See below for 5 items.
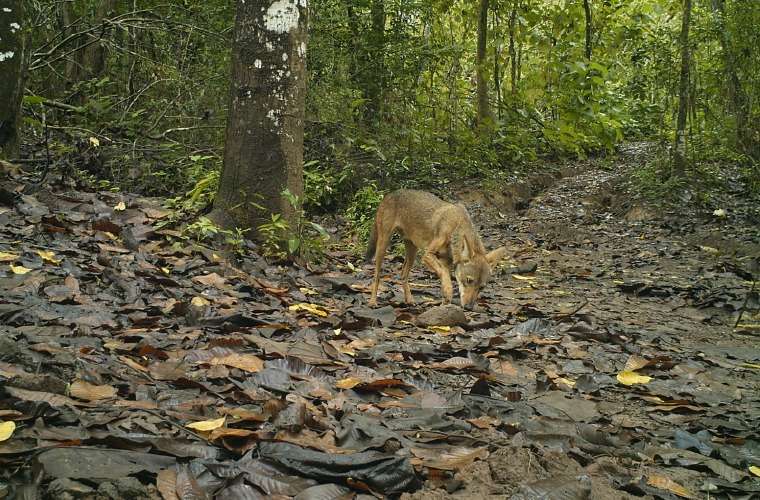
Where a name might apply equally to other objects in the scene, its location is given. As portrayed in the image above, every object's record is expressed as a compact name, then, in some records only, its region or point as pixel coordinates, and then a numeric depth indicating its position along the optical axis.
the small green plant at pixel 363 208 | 10.52
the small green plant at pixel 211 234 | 6.55
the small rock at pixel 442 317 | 6.03
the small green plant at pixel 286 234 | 6.91
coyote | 7.61
